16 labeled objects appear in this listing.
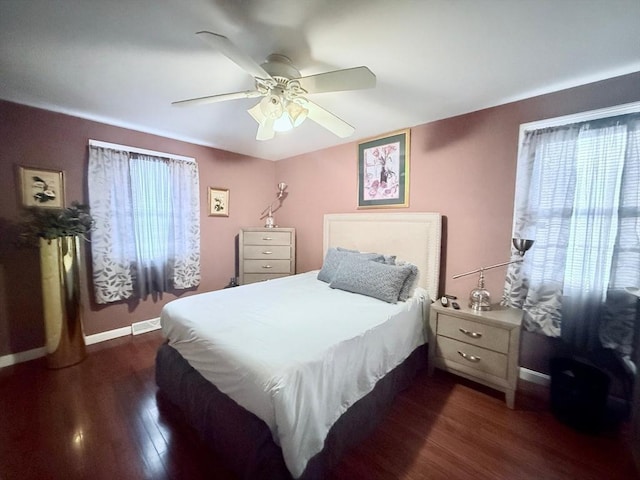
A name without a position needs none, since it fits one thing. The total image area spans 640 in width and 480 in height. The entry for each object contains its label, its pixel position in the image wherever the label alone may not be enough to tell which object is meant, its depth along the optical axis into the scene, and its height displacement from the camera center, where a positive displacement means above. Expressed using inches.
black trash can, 58.0 -41.8
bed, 40.5 -29.1
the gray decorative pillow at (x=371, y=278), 76.5 -18.9
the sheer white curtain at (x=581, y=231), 61.3 -1.7
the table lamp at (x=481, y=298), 74.6 -23.0
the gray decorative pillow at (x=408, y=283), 78.1 -20.0
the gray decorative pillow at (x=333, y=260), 95.9 -16.2
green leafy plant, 79.7 -1.7
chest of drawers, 128.6 -17.5
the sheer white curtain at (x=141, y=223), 97.5 -1.9
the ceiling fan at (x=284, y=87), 48.3 +30.6
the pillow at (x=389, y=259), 91.0 -14.0
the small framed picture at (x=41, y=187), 84.3 +10.9
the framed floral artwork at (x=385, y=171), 102.2 +22.7
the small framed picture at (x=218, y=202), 129.5 +9.8
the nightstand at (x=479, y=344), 65.6 -35.0
